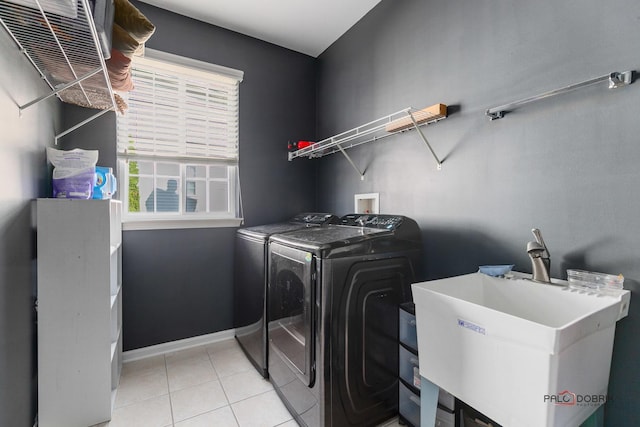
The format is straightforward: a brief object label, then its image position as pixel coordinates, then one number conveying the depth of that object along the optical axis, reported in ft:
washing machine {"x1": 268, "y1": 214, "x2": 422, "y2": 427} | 4.59
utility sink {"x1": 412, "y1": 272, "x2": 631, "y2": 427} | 2.66
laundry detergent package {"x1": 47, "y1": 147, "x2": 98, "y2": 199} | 5.24
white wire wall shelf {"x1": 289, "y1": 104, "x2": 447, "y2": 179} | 5.66
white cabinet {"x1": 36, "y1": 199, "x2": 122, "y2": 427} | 4.83
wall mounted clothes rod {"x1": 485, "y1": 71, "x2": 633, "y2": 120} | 3.50
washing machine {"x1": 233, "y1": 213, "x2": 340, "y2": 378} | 6.53
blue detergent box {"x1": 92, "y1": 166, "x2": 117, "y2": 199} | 5.78
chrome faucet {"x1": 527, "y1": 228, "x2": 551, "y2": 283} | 3.93
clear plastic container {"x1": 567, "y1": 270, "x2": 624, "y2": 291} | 3.48
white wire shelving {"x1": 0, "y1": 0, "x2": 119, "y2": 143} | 3.34
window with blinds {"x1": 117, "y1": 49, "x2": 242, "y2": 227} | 7.63
